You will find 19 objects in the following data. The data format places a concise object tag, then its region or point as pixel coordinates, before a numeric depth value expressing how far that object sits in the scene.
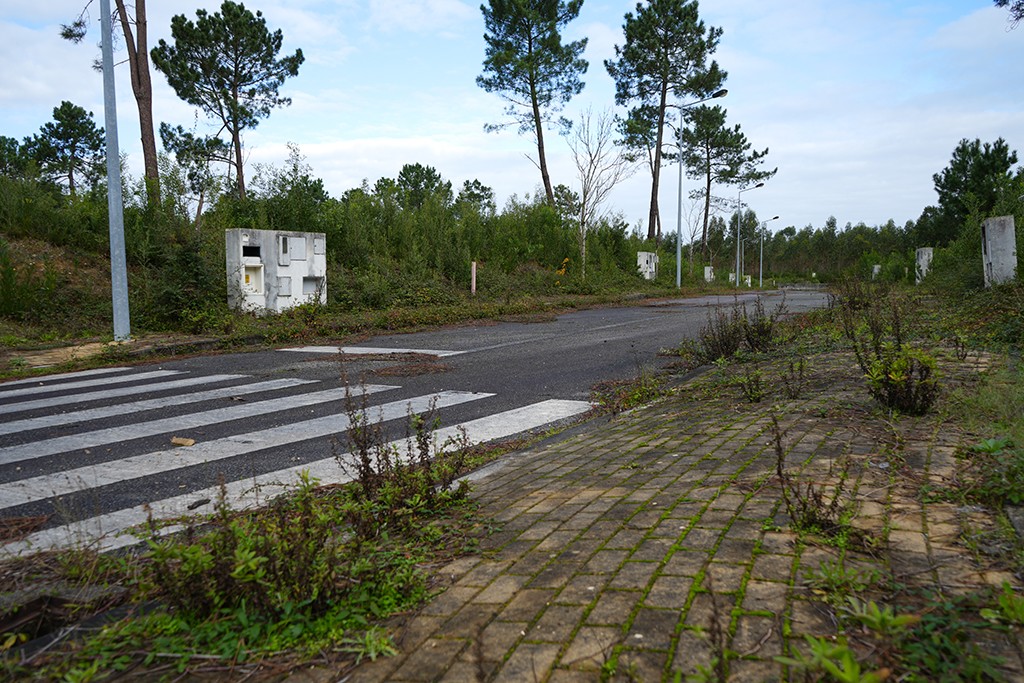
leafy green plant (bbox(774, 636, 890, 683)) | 1.62
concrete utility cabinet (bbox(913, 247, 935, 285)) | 24.59
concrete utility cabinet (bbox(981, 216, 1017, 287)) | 12.52
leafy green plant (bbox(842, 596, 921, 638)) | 1.99
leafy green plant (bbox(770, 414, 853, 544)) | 3.00
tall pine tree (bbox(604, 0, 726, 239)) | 40.66
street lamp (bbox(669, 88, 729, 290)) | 34.84
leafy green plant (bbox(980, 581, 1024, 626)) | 2.24
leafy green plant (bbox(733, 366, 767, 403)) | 6.26
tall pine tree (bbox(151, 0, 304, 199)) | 31.06
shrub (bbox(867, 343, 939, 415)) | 5.10
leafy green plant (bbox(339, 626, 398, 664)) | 2.35
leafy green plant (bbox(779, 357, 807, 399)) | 6.18
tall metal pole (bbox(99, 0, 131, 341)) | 12.19
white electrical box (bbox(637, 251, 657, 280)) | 36.28
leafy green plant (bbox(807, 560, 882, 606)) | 2.49
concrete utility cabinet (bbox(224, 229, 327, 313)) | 15.45
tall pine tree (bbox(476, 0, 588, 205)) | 33.38
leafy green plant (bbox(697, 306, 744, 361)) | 9.20
